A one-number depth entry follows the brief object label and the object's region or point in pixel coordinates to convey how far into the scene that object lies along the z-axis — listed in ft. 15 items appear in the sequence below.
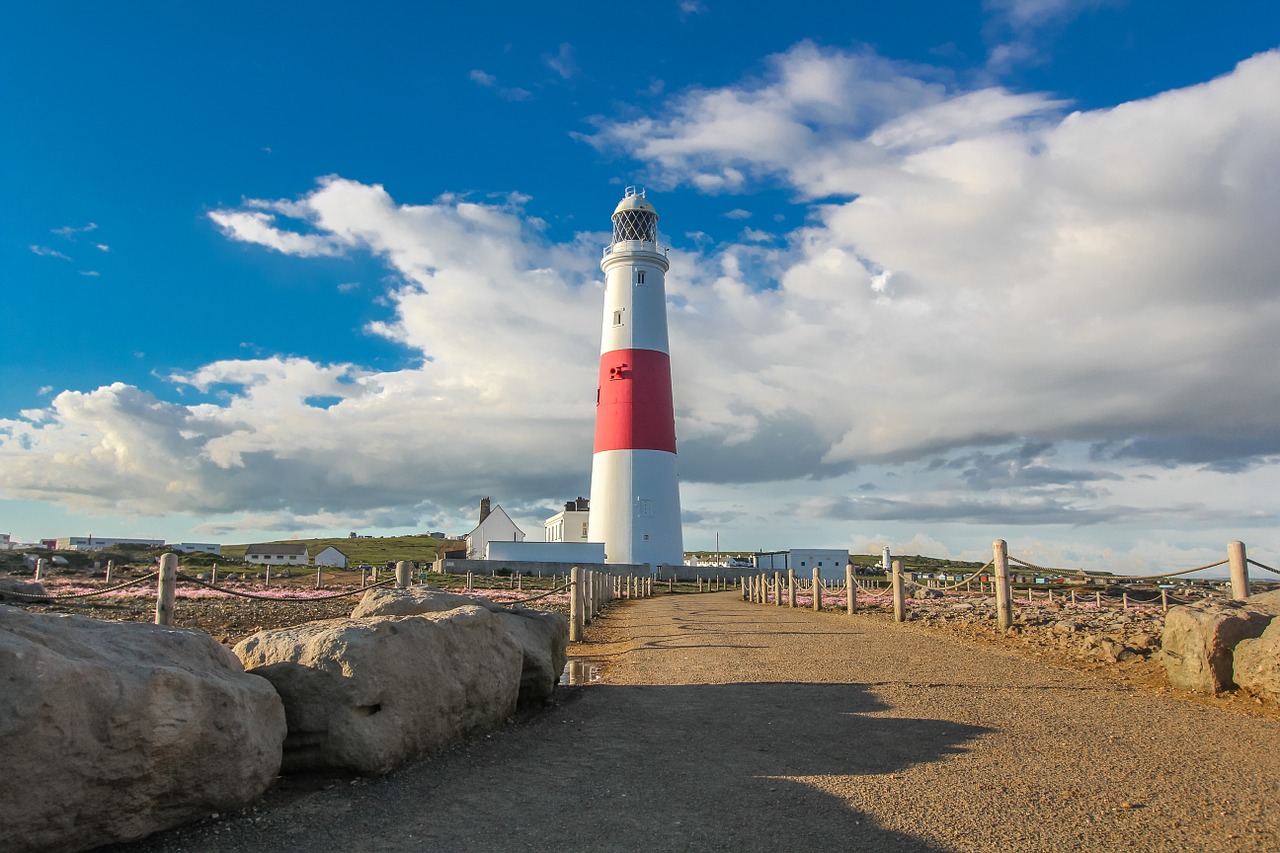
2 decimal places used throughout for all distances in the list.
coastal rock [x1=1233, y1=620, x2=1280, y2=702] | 26.71
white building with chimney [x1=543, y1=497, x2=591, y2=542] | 178.81
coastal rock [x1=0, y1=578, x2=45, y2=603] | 27.64
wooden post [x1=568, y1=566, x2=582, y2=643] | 54.08
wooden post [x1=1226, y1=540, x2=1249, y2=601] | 38.24
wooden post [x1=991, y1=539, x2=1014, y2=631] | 46.50
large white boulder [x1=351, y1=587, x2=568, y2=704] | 27.37
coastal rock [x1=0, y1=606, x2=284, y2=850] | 13.43
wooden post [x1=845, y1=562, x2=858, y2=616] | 69.26
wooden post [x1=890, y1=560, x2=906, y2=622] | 61.05
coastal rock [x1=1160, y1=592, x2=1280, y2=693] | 28.84
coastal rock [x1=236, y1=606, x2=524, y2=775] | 19.49
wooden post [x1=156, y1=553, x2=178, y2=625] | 29.32
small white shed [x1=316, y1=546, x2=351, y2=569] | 264.72
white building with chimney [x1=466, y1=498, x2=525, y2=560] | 203.00
